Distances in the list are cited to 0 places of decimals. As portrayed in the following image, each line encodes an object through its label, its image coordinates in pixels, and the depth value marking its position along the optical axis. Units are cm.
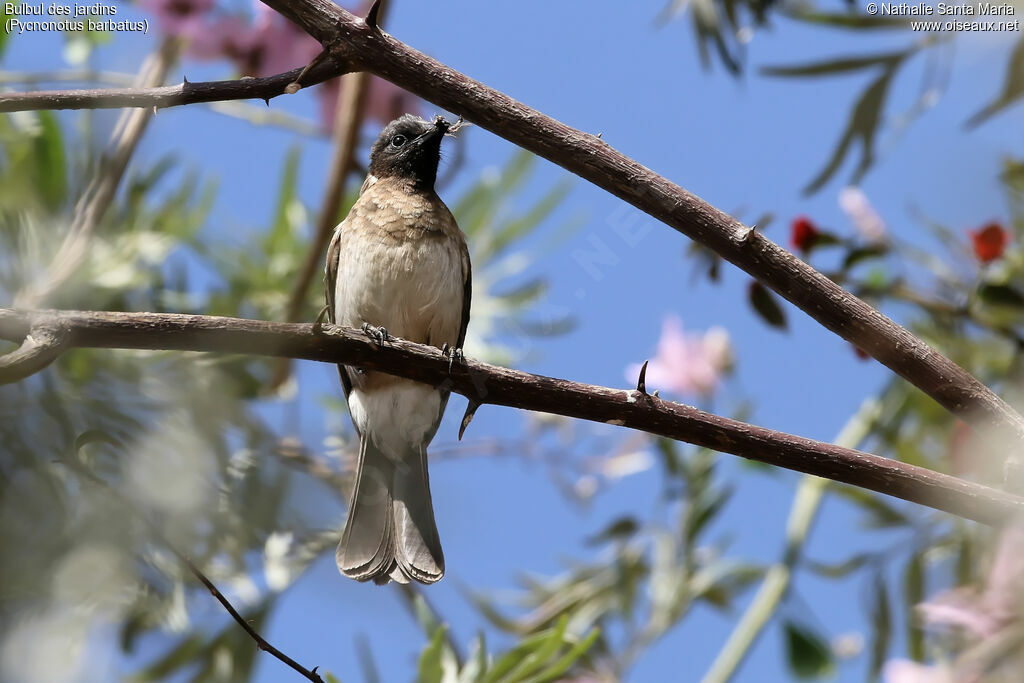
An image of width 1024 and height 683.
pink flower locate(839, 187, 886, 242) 625
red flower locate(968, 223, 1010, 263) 527
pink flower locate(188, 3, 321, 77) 746
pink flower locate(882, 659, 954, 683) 478
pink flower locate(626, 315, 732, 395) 745
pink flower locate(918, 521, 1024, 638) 414
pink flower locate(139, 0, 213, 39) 689
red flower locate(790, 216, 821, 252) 548
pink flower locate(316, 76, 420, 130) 787
